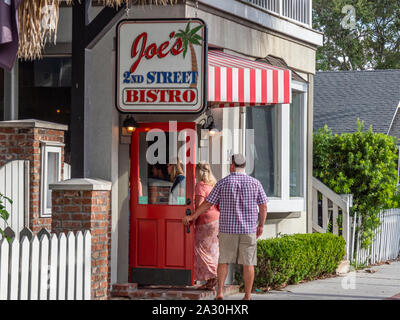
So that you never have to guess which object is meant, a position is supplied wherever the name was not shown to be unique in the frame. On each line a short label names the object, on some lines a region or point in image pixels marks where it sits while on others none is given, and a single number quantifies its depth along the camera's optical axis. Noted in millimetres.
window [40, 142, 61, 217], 10547
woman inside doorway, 11219
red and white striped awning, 10648
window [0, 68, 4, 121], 11789
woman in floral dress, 11094
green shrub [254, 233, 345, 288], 12047
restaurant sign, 10094
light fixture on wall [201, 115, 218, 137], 11531
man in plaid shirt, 10062
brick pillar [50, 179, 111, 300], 9352
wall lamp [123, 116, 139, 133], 11062
